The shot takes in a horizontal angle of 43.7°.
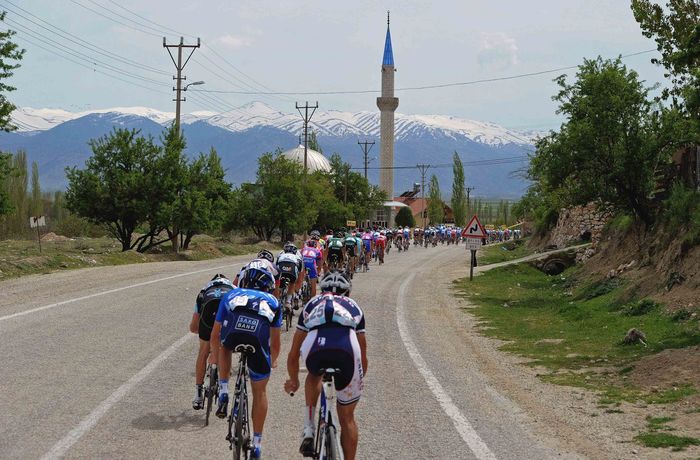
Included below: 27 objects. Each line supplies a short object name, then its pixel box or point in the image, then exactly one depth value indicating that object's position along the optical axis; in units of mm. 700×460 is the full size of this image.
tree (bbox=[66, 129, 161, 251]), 43281
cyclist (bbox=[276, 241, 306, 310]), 15383
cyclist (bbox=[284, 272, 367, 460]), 6398
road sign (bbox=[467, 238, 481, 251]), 32500
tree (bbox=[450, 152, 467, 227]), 147250
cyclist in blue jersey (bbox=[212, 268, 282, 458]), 7273
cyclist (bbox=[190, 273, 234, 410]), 8820
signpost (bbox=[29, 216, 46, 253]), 33375
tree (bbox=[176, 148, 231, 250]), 44125
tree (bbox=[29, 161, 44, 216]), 86688
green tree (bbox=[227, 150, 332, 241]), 66500
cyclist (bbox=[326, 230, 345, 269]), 22188
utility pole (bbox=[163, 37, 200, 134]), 47875
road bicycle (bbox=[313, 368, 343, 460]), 6078
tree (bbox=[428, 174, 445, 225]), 148000
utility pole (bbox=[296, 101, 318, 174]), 74312
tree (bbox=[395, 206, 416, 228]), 148750
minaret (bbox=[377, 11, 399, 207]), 149625
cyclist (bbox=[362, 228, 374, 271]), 34406
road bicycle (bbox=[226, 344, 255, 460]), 7074
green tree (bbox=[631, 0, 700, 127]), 20984
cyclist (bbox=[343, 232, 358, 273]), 26359
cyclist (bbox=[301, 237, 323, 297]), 18422
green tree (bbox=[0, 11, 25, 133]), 28156
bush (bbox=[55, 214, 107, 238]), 81000
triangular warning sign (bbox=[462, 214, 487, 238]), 32344
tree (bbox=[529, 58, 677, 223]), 22656
